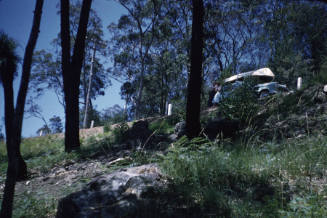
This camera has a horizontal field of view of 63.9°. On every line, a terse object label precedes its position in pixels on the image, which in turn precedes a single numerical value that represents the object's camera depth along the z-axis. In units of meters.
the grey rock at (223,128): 5.44
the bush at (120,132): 7.66
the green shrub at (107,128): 10.14
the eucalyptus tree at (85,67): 24.05
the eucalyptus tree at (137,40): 21.27
